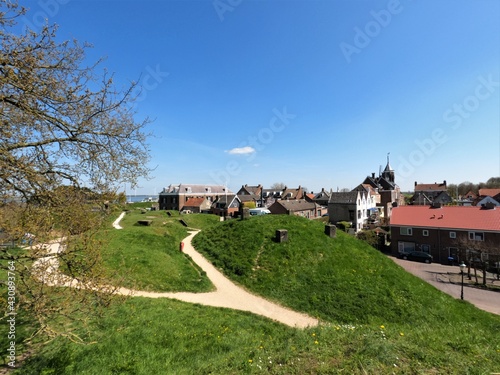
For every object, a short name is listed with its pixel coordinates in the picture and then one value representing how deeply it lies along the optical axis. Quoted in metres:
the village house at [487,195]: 65.88
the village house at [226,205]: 54.99
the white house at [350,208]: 49.12
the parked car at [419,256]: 33.34
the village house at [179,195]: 67.94
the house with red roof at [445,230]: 30.66
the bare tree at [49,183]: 4.77
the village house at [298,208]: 52.59
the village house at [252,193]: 73.89
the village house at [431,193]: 73.76
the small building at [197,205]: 60.85
